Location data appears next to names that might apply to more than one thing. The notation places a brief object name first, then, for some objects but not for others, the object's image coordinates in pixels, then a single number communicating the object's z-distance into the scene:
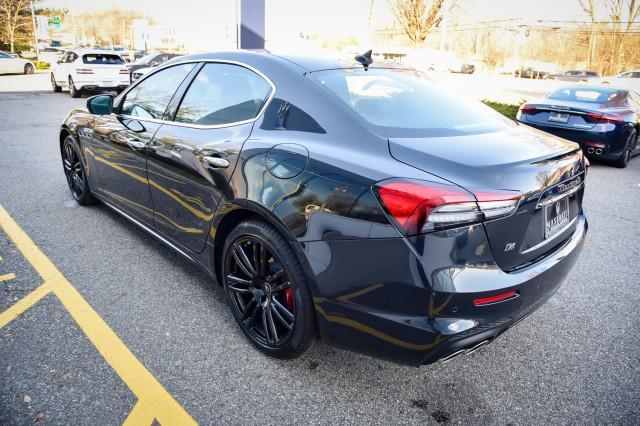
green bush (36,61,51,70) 33.75
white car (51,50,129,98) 15.29
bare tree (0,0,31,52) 41.69
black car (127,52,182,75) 18.25
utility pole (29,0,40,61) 41.09
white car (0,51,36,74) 25.39
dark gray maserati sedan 1.76
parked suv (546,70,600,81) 35.09
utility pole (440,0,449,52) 19.35
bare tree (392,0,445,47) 21.33
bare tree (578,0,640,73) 28.86
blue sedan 7.04
